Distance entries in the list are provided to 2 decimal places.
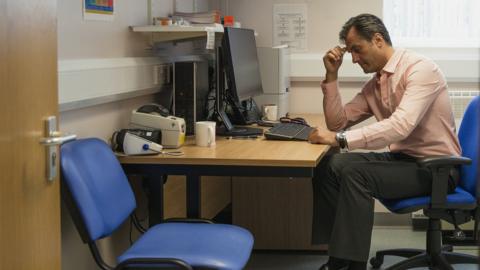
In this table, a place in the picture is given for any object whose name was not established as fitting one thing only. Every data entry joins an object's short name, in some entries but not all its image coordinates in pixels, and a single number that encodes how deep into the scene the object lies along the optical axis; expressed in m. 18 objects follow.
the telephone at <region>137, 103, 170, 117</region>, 2.93
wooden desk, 2.56
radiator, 4.31
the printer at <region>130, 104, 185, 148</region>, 2.82
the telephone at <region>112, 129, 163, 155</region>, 2.64
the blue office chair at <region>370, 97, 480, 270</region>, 2.92
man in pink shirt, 2.87
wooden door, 1.59
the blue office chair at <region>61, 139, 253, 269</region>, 2.13
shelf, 3.07
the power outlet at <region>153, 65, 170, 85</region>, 3.30
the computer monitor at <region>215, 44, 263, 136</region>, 3.22
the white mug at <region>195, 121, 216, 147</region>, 2.89
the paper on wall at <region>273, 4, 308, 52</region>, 4.49
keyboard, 3.11
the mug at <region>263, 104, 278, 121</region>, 3.96
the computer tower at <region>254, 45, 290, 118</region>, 4.06
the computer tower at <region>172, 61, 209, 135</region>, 3.15
